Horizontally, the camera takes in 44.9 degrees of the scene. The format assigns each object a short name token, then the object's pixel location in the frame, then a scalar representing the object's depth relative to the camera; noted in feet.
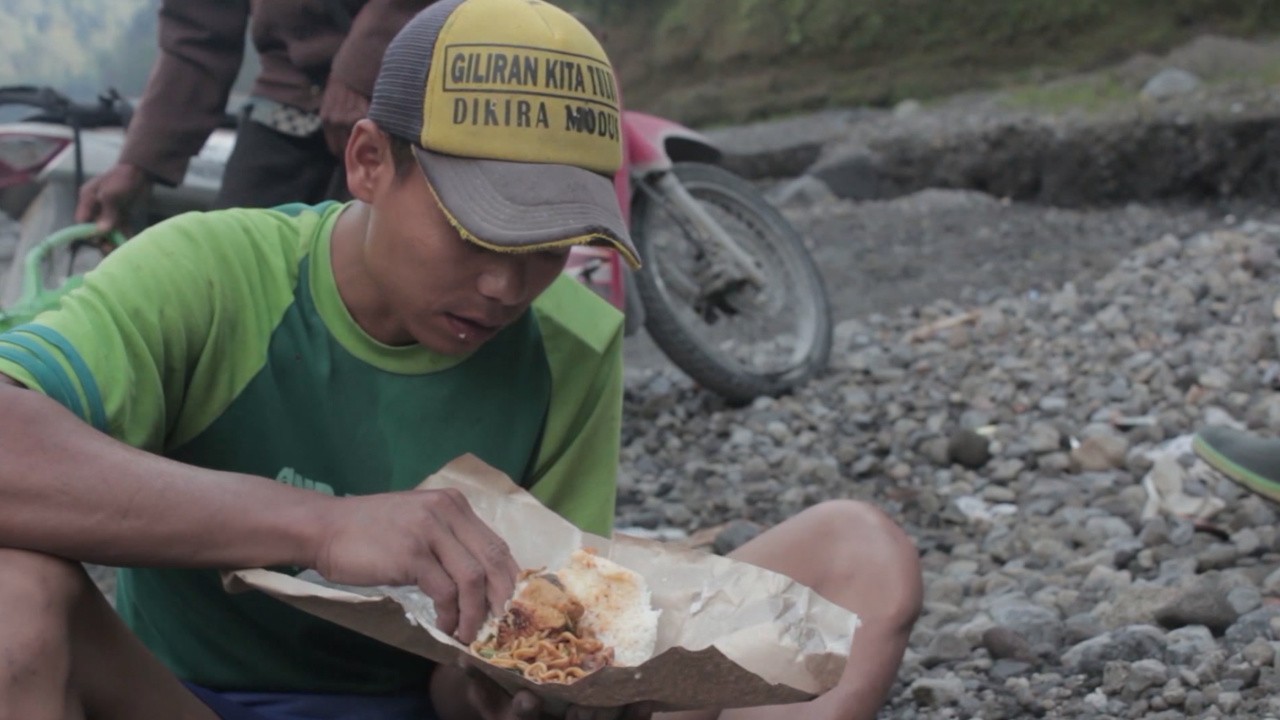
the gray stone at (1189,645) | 9.33
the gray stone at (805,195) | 31.68
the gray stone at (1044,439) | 15.02
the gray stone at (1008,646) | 9.75
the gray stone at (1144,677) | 8.88
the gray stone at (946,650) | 9.95
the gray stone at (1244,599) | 10.20
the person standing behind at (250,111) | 12.32
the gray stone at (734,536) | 12.61
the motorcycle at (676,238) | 16.12
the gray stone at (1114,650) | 9.38
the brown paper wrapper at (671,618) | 5.48
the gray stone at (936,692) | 9.12
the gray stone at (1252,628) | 9.57
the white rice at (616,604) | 6.14
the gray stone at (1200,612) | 9.90
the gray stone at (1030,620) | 10.02
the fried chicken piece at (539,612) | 5.77
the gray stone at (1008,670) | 9.53
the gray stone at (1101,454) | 14.48
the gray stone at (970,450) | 14.99
